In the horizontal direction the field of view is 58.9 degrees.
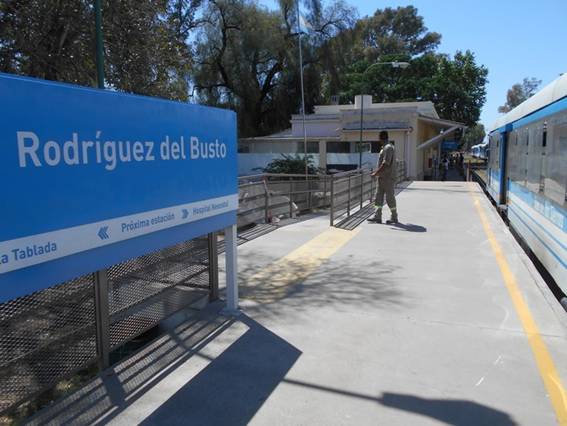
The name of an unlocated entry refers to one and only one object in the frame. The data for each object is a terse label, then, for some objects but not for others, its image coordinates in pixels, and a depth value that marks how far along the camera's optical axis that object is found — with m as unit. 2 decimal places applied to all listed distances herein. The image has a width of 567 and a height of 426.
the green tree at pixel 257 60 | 36.59
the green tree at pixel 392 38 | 51.78
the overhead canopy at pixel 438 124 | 28.20
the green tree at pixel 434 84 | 46.19
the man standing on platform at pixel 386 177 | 10.66
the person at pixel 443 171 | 32.41
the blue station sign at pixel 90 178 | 2.76
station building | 28.33
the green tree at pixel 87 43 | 7.83
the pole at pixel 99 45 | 6.29
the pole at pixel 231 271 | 5.18
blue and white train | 5.91
